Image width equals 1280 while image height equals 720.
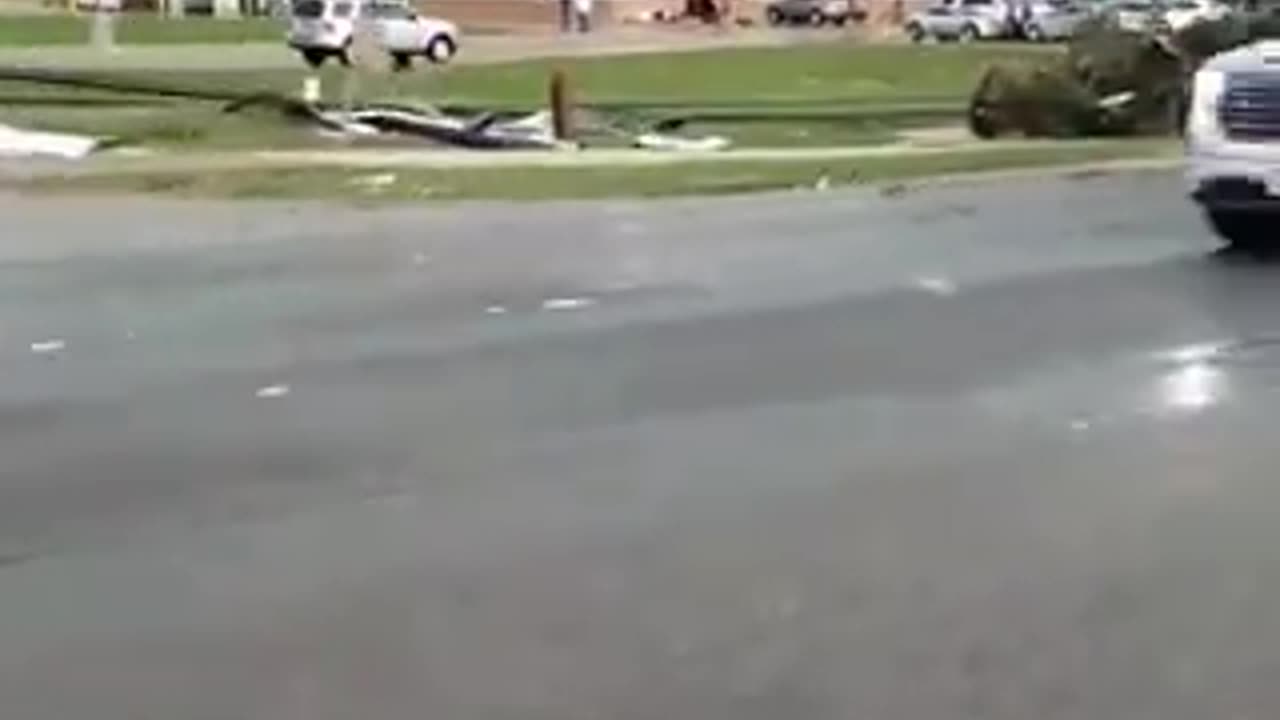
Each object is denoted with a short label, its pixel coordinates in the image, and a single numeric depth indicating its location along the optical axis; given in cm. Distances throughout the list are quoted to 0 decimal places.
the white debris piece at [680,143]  3294
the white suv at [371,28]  5966
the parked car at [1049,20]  7869
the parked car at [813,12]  9619
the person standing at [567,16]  8562
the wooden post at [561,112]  3369
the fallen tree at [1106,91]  3469
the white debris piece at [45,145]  3156
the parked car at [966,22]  8219
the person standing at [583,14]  8438
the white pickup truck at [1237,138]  1908
